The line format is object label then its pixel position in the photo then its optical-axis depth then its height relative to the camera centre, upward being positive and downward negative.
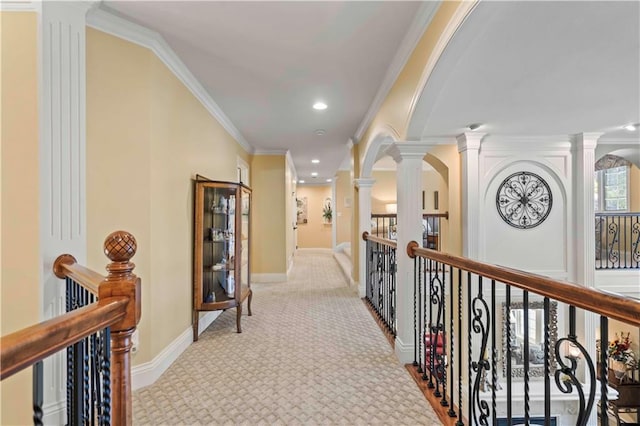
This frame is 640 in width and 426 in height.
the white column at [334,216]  9.40 -0.09
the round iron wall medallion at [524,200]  5.00 +0.20
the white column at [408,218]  2.54 -0.04
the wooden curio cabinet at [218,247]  3.01 -0.35
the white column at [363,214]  4.80 -0.02
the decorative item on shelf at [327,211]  11.45 +0.07
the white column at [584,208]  4.86 +0.07
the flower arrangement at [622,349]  5.76 -2.56
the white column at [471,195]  4.76 +0.26
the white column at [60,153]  1.59 +0.32
